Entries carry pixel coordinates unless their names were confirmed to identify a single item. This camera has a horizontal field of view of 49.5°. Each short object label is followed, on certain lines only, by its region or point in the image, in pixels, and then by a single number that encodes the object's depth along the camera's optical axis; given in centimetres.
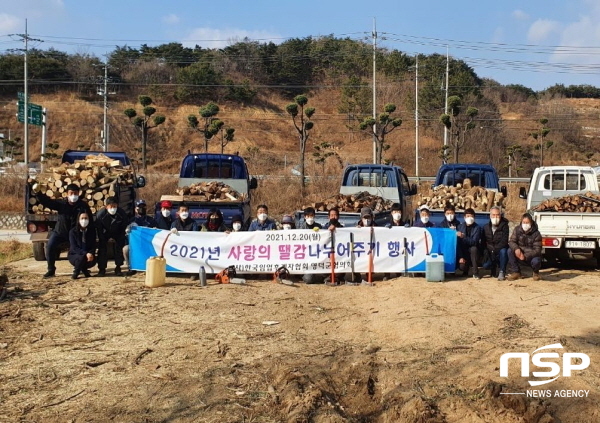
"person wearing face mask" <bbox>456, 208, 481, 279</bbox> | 1223
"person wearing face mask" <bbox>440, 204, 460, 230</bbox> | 1291
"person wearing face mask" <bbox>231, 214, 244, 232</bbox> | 1276
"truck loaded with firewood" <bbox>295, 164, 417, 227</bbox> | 1400
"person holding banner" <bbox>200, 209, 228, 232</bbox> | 1289
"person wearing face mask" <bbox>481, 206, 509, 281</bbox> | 1216
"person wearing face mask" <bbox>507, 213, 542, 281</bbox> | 1196
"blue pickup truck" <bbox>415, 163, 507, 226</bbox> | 1692
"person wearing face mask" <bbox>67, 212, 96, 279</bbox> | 1199
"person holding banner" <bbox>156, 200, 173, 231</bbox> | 1308
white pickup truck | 1289
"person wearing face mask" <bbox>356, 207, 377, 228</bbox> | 1264
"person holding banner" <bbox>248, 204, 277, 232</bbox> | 1277
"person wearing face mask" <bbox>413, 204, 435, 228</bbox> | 1280
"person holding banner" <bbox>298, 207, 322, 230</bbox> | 1260
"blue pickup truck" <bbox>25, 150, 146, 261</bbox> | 1397
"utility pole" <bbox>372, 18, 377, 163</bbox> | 4096
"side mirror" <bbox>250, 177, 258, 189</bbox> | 1776
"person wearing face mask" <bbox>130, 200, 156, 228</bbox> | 1304
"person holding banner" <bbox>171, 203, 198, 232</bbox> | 1273
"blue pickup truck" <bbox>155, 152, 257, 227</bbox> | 1730
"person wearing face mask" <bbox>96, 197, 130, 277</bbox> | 1238
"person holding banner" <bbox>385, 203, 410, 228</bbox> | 1322
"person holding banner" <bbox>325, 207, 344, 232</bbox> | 1273
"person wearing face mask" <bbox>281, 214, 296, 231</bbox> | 1266
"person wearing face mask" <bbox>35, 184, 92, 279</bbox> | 1227
